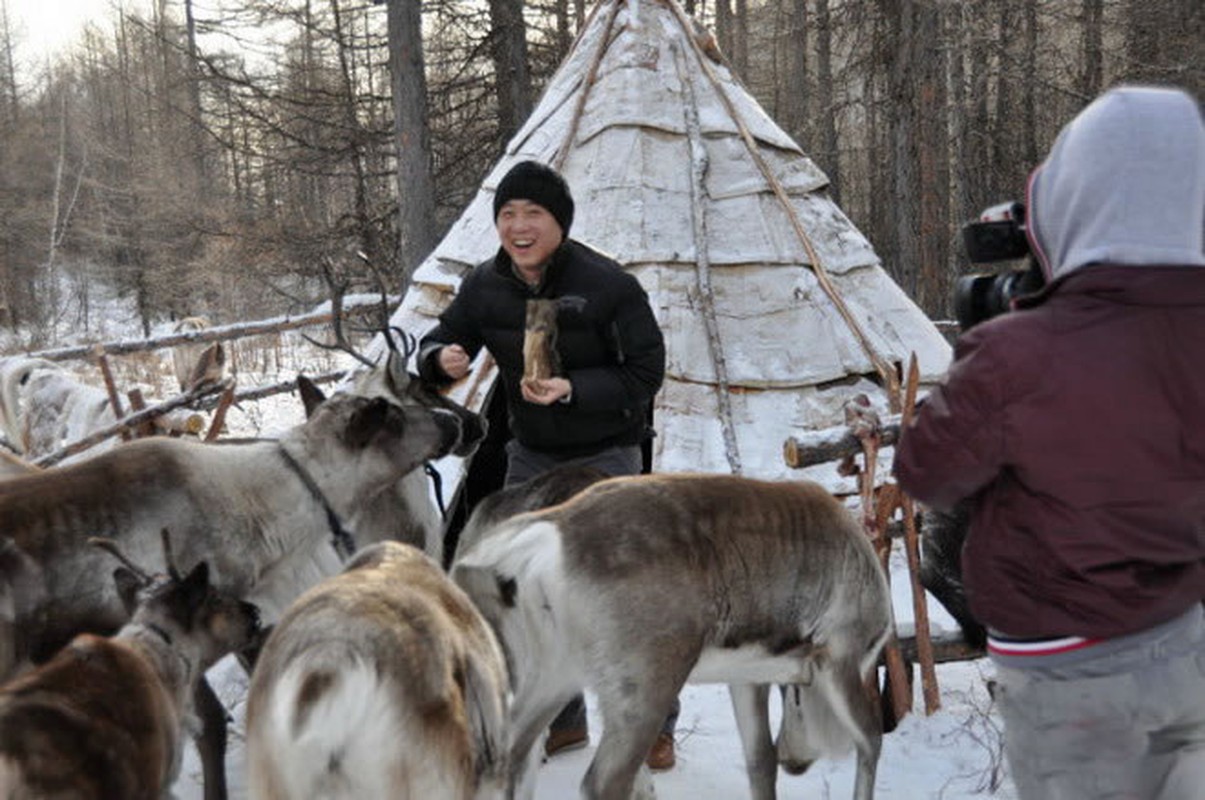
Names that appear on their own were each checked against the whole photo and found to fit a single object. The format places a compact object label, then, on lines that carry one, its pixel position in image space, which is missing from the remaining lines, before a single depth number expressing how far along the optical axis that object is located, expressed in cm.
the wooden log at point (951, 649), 542
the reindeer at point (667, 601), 325
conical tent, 763
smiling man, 419
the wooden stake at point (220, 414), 713
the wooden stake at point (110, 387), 802
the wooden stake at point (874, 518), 513
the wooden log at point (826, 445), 498
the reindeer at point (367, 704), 245
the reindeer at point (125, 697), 282
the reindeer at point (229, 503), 375
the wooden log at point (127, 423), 692
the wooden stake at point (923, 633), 527
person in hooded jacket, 209
